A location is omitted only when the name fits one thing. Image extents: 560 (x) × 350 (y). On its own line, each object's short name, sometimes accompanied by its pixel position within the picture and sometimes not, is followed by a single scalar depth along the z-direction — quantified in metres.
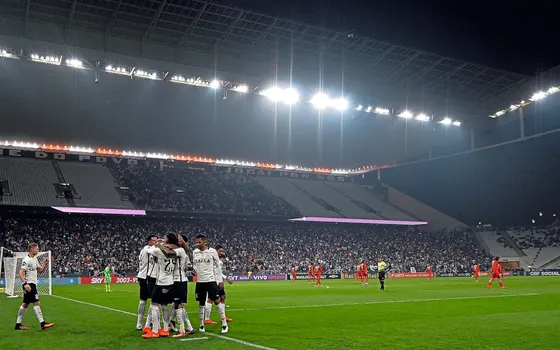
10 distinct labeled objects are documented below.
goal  25.62
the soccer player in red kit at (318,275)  35.71
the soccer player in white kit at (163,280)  10.73
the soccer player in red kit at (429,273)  46.97
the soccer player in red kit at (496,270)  28.70
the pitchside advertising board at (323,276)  48.75
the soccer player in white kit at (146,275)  11.50
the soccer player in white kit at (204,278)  11.49
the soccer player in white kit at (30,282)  12.08
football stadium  17.59
